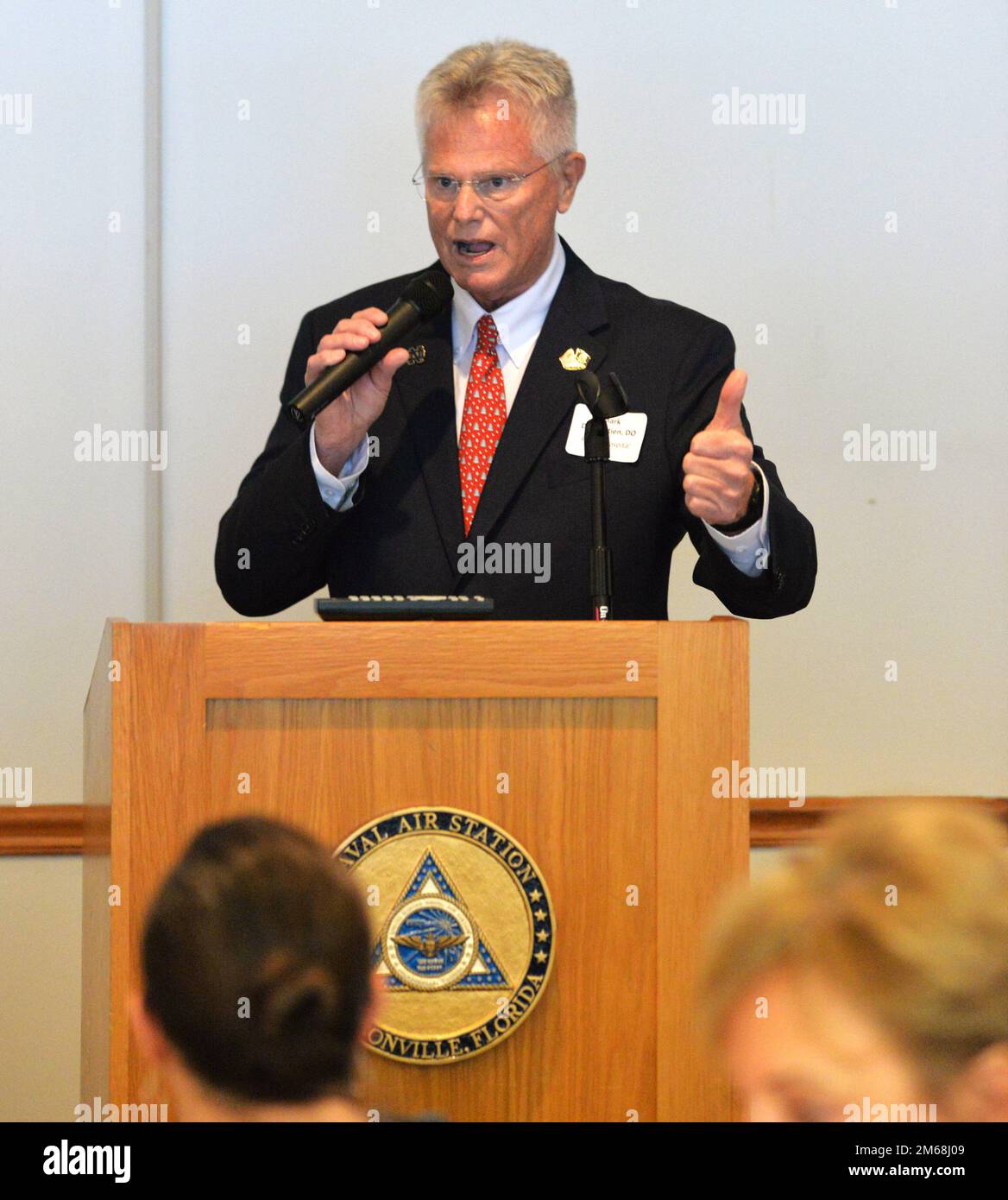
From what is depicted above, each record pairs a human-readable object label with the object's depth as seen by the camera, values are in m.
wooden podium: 3.67
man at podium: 5.05
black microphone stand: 4.27
